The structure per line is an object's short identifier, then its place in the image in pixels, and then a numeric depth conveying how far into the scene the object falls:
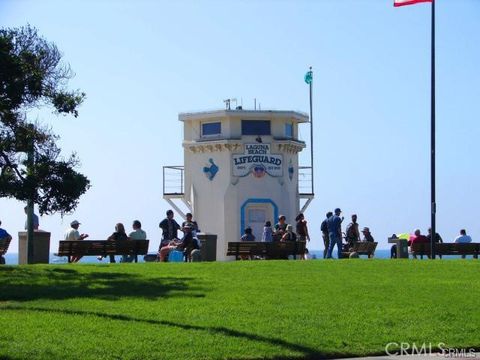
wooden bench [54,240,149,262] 26.84
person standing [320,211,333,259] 30.94
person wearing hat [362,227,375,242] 34.53
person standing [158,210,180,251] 28.75
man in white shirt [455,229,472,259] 33.88
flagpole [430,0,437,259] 30.78
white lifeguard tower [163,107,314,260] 41.19
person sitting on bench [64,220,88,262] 28.59
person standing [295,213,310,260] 31.62
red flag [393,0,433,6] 30.86
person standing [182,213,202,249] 27.83
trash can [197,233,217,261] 27.29
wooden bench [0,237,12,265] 25.74
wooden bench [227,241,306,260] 27.91
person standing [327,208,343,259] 29.62
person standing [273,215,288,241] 30.34
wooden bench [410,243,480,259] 31.44
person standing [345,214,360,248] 32.69
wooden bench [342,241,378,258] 31.44
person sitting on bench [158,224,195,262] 27.47
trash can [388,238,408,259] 30.75
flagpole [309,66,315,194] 43.44
